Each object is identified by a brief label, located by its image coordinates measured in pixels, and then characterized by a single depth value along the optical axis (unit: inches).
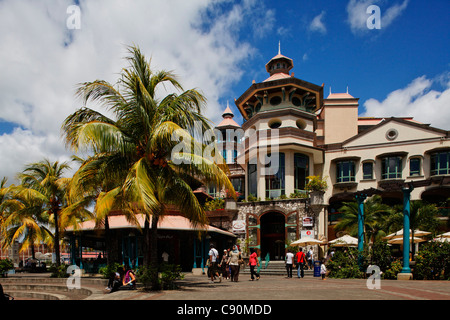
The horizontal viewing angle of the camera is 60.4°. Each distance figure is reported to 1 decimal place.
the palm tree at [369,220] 1023.6
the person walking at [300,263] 807.7
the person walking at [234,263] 695.7
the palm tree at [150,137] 505.4
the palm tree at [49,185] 909.8
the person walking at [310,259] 1032.5
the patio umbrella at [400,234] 893.5
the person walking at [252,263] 748.0
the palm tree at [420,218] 886.4
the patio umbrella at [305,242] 956.0
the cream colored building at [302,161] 1198.9
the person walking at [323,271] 728.0
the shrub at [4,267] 996.7
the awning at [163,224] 927.0
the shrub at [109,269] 709.3
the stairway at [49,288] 587.0
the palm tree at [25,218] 922.7
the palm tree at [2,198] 1087.5
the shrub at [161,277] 506.3
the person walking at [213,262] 683.7
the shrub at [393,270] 692.1
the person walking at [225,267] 754.8
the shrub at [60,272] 868.0
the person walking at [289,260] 793.6
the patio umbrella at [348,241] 960.9
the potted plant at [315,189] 1120.8
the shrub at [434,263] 648.4
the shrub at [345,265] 740.6
